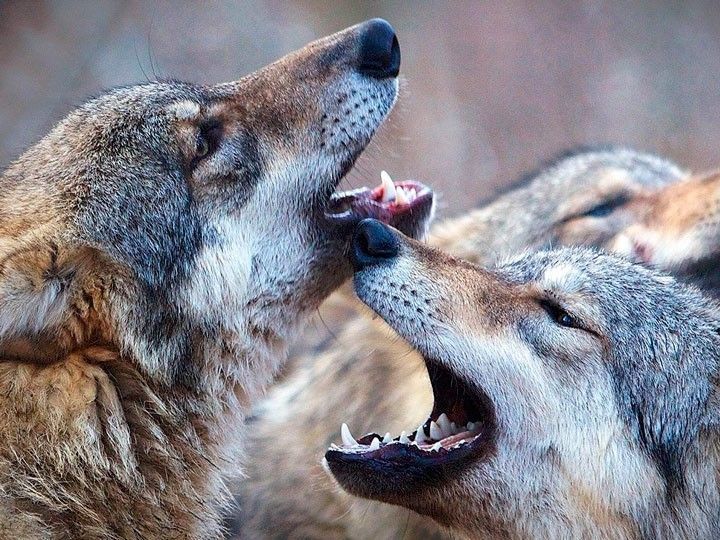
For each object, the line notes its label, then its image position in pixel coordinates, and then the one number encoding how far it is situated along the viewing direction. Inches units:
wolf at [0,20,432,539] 226.7
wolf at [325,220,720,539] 236.8
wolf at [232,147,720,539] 330.6
